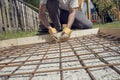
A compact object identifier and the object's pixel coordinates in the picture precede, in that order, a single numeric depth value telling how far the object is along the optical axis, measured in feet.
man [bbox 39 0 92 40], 5.09
